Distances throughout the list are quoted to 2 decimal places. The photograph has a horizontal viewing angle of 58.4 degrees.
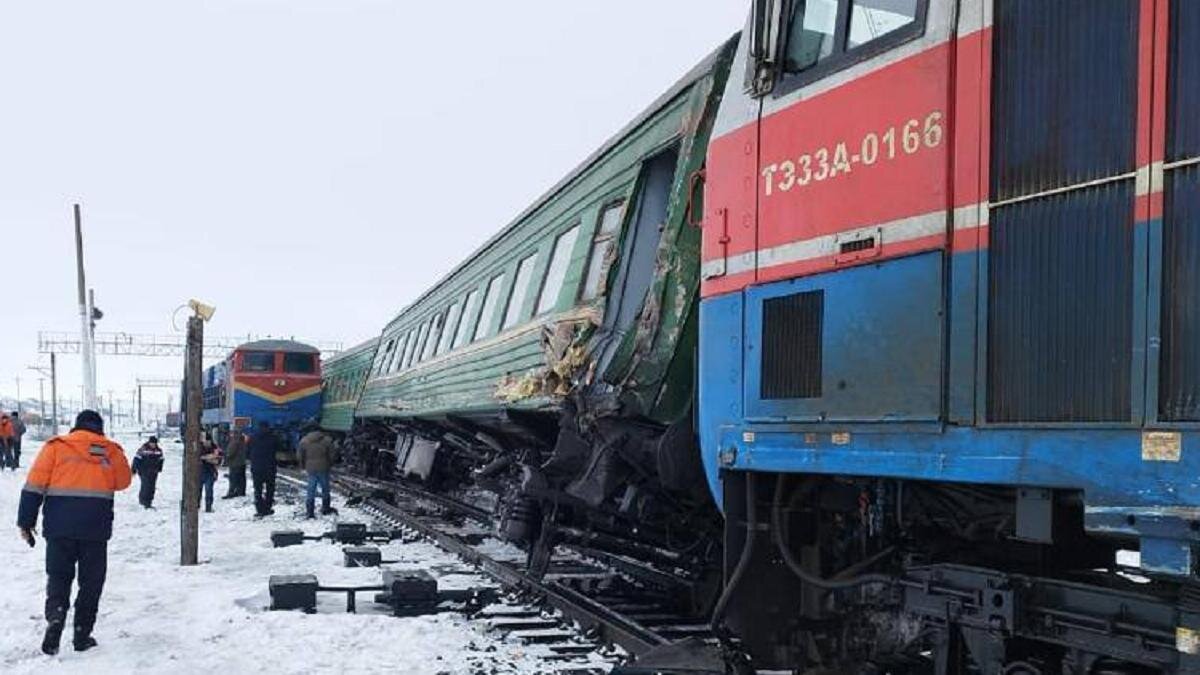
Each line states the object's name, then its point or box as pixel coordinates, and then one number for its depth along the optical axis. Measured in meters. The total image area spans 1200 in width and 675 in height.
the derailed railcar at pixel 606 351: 6.39
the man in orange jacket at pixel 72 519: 7.01
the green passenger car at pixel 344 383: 24.15
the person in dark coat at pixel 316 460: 15.62
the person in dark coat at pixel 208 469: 16.66
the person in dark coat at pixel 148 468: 17.23
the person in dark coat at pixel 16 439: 29.54
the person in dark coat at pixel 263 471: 16.19
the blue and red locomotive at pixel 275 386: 28.17
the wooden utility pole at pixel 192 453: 10.88
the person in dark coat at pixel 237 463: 19.25
